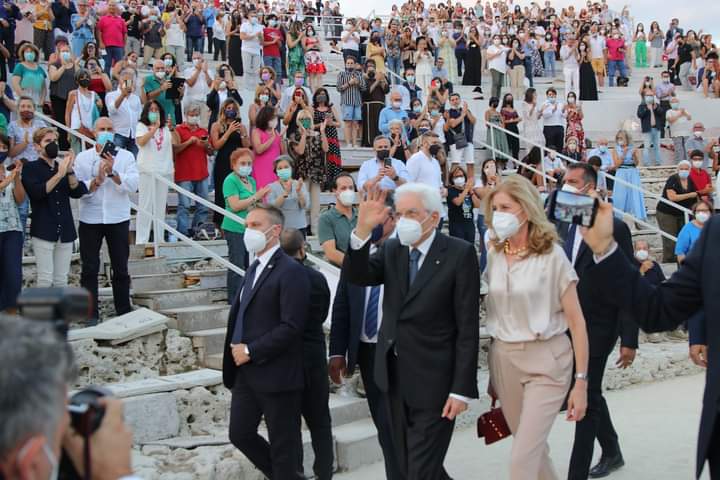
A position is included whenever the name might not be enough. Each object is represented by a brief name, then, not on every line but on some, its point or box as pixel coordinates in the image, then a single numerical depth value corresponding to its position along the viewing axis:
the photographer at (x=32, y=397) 2.09
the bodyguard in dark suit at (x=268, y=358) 5.76
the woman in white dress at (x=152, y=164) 10.41
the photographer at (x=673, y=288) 3.75
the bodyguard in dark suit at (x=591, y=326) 5.90
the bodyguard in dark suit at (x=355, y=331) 6.23
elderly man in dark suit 5.14
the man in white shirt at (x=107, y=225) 8.82
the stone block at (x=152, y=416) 6.91
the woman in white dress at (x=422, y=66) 19.17
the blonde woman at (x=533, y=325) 5.02
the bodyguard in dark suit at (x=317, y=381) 6.28
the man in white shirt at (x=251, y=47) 17.33
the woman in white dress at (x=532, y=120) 17.77
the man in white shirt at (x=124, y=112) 11.81
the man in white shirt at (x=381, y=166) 11.36
